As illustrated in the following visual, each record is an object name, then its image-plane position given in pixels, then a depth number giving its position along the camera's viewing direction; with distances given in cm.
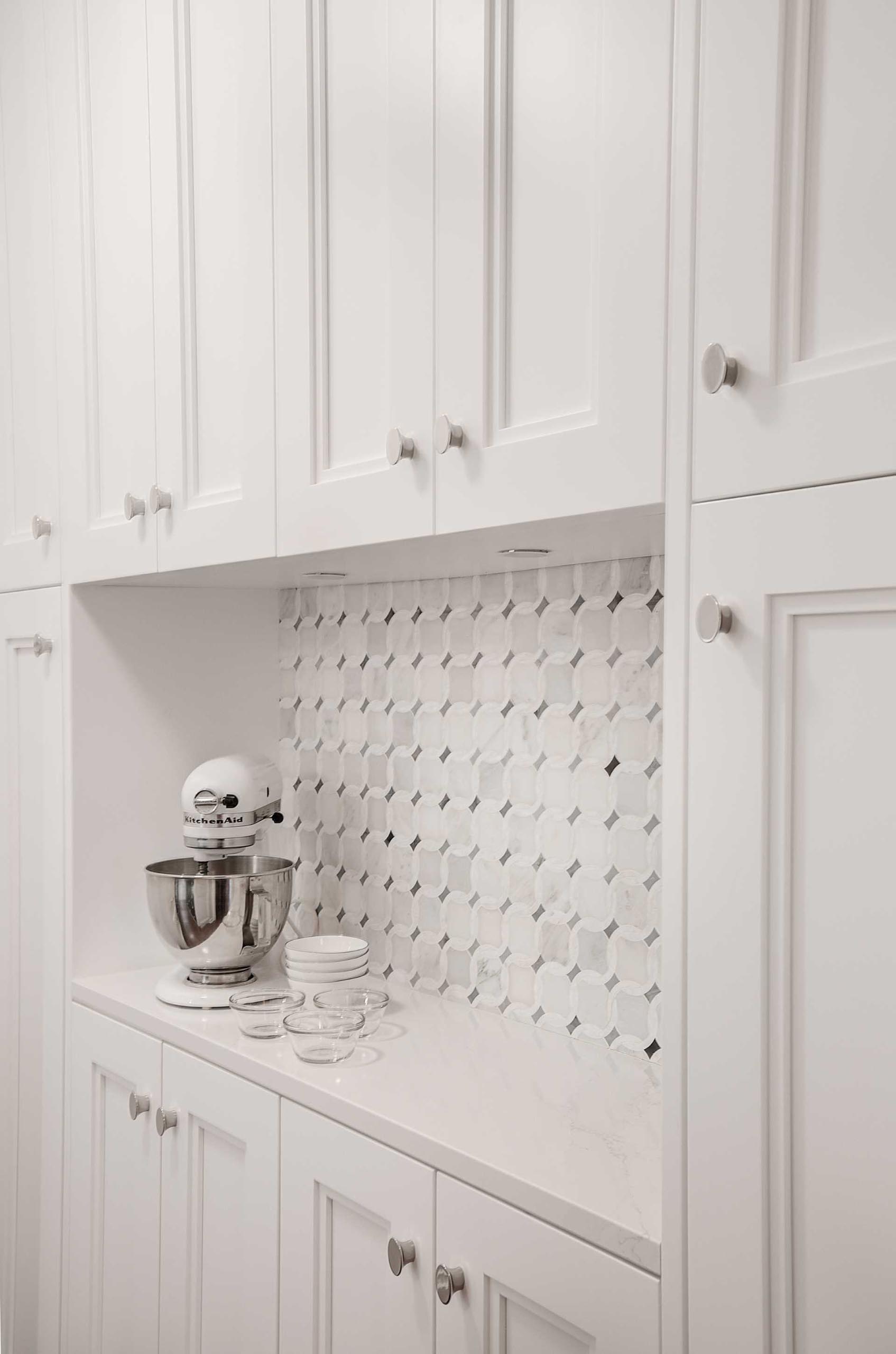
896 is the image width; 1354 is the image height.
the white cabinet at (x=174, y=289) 151
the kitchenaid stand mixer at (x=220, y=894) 178
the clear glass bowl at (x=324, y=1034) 149
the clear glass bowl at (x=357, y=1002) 162
